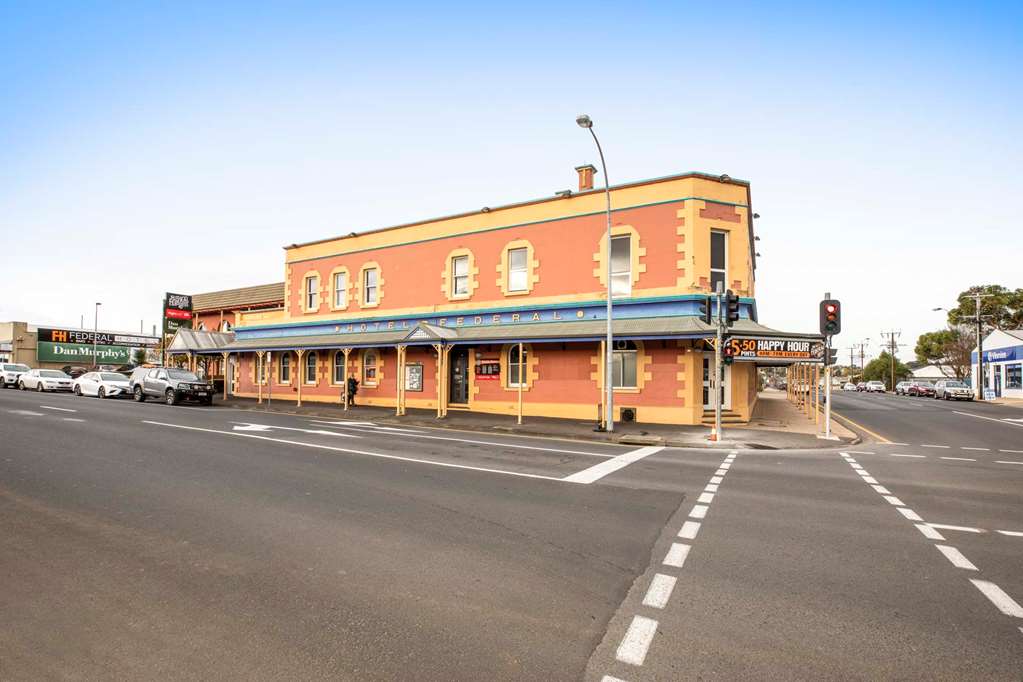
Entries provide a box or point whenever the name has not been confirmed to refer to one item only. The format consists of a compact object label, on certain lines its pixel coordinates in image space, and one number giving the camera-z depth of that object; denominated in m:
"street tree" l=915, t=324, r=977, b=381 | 62.28
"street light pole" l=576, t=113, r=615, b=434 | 17.55
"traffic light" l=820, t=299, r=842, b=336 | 16.73
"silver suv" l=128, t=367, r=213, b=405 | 26.91
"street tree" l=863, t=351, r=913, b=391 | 99.84
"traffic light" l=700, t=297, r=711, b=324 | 16.31
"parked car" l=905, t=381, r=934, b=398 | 55.00
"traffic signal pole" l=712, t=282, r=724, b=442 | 15.68
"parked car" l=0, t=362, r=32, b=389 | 39.38
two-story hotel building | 19.88
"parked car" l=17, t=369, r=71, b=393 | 36.50
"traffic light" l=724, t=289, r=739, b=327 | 15.98
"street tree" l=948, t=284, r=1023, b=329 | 61.56
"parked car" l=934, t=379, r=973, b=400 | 47.44
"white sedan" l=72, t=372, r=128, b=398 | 30.45
